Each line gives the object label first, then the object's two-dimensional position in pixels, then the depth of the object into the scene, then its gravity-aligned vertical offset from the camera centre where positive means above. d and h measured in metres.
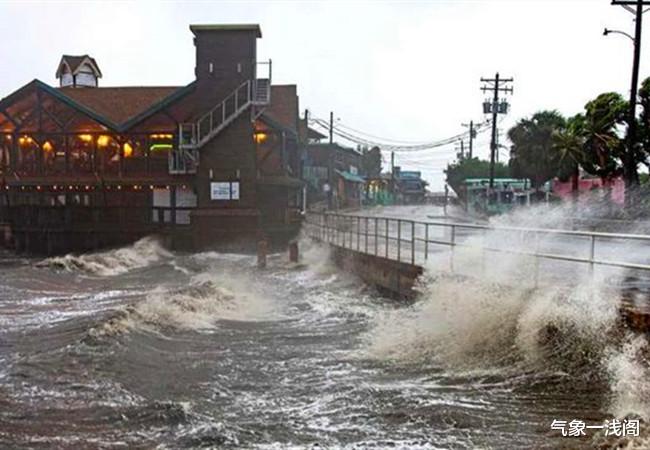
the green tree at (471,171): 83.83 +3.57
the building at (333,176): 64.69 +2.15
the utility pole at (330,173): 62.42 +2.13
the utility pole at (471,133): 76.38 +7.34
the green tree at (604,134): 35.59 +3.55
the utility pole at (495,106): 49.39 +7.21
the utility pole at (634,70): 25.83 +4.97
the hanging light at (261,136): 39.50 +3.41
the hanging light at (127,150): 40.72 +2.56
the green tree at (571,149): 39.62 +2.99
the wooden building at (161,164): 37.78 +1.71
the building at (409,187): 123.44 +1.89
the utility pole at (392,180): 114.06 +2.97
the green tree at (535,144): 47.31 +3.94
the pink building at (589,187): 36.56 +0.83
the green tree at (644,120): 31.66 +3.82
